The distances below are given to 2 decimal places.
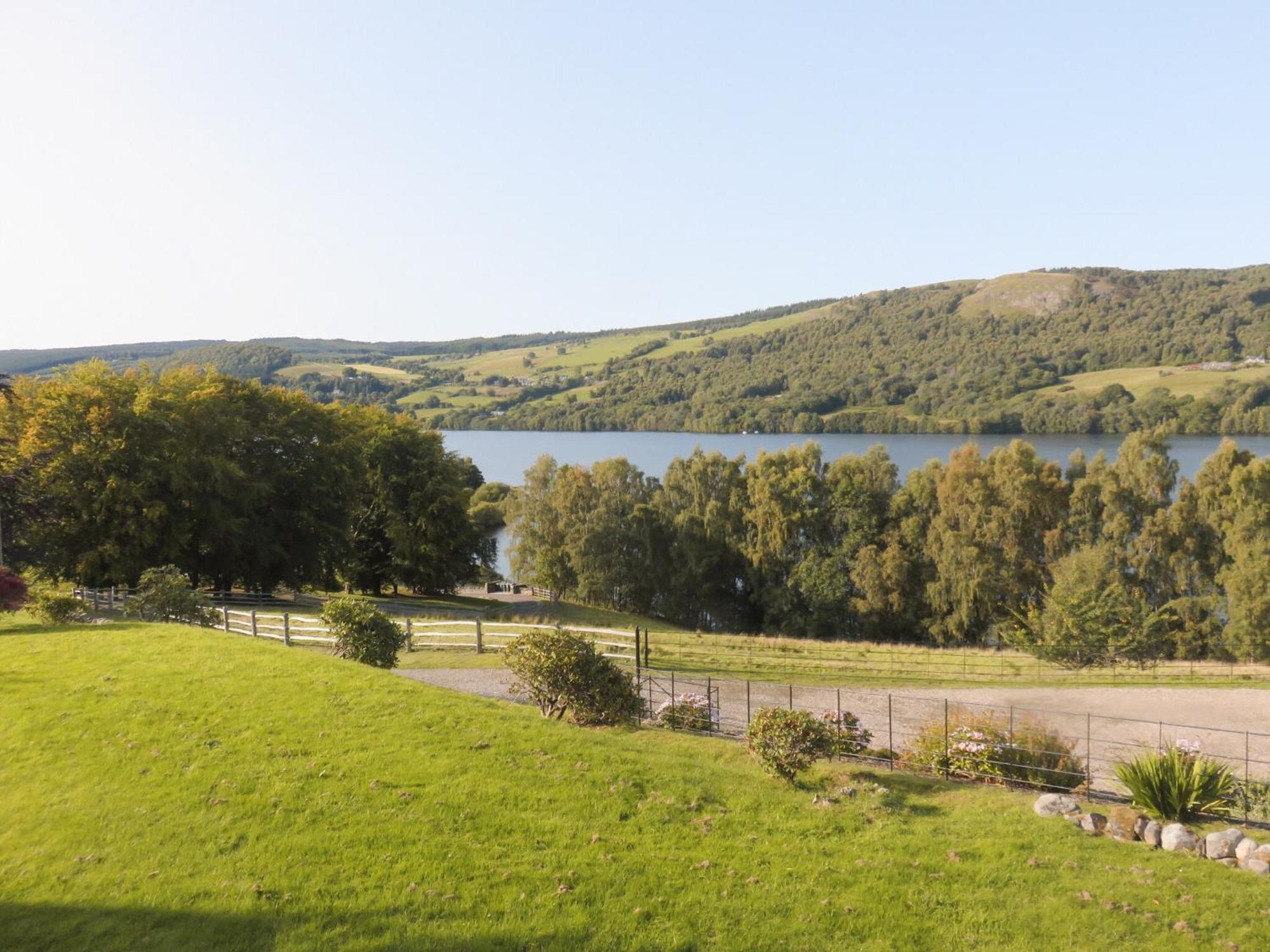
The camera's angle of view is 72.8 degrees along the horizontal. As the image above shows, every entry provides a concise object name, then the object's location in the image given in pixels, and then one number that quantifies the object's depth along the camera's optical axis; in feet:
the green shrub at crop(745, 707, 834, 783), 37.01
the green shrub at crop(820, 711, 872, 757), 42.50
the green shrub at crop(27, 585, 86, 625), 69.87
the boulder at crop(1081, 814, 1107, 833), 32.65
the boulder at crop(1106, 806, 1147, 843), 32.12
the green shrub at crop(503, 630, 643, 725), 47.52
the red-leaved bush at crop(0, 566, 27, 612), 63.10
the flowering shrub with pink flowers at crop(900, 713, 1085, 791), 40.09
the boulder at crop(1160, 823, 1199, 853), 30.73
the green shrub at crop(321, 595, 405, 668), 60.64
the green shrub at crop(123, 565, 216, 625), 76.48
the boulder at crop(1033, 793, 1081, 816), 34.09
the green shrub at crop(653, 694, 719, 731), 49.37
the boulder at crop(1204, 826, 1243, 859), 29.96
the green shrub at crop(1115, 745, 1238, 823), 33.37
